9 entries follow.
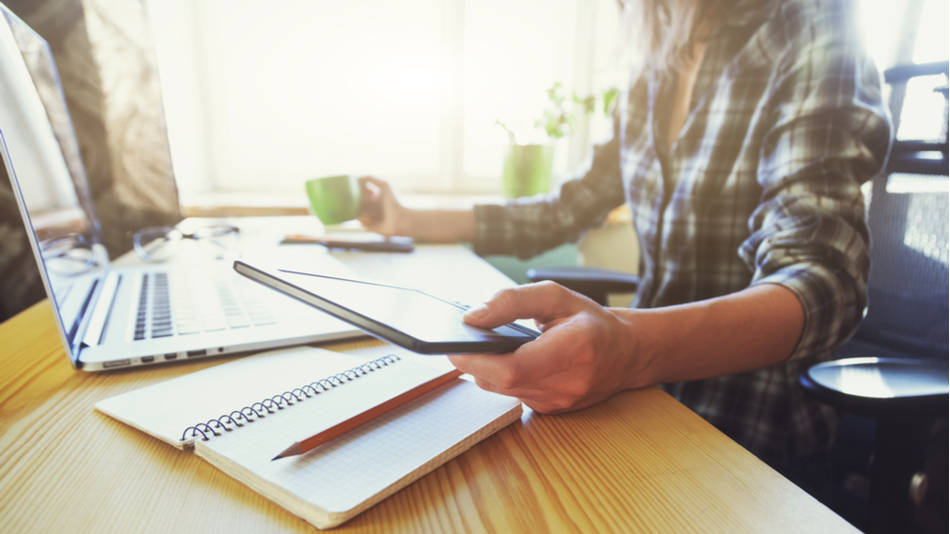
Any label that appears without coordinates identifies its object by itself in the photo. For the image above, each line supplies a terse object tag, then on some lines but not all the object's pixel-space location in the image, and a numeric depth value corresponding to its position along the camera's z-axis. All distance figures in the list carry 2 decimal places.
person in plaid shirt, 0.40
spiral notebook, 0.29
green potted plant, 1.42
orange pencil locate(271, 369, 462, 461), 0.30
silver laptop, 0.46
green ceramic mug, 0.95
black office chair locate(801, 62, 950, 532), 0.50
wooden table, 0.28
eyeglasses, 0.91
